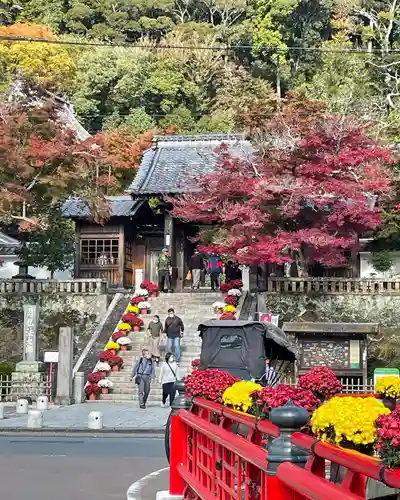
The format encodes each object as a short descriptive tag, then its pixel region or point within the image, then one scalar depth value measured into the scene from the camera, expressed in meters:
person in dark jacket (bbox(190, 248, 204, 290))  34.97
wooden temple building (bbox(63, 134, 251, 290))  36.00
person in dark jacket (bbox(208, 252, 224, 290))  33.78
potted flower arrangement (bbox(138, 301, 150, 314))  30.50
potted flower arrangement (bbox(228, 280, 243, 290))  32.06
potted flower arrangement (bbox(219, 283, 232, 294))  32.16
